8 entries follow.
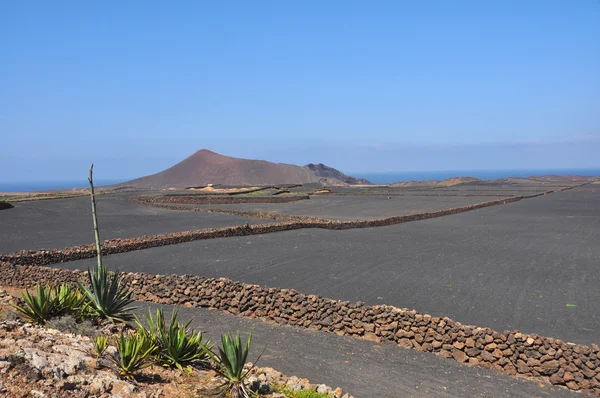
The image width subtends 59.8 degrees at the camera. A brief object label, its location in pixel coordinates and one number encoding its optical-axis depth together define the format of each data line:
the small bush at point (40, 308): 8.38
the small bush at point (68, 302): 8.85
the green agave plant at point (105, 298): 9.35
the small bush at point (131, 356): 6.52
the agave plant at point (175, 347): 7.21
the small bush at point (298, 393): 6.80
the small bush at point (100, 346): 6.85
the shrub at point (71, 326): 8.20
